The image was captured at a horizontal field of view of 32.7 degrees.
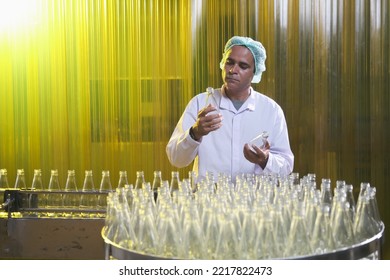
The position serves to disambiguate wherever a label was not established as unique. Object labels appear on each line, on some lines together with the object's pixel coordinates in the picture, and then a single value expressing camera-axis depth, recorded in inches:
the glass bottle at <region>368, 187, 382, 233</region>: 78.1
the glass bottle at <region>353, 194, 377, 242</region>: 74.6
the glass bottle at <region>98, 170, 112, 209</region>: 115.0
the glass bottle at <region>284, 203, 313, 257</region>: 68.9
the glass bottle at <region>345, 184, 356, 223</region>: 82.7
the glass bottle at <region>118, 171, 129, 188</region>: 120.7
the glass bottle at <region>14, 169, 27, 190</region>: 126.1
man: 120.4
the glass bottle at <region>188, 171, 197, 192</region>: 106.2
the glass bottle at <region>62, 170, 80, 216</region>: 119.0
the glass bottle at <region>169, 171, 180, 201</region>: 107.2
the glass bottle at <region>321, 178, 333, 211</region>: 83.7
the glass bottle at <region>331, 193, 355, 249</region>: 71.8
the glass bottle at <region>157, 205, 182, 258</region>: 69.4
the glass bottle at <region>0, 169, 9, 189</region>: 134.0
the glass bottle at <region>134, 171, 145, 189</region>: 111.6
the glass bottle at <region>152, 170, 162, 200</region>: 113.2
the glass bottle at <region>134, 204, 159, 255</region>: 70.1
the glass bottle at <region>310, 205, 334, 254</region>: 69.9
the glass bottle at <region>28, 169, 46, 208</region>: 115.4
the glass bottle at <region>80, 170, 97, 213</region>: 118.4
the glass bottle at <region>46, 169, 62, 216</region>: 118.5
